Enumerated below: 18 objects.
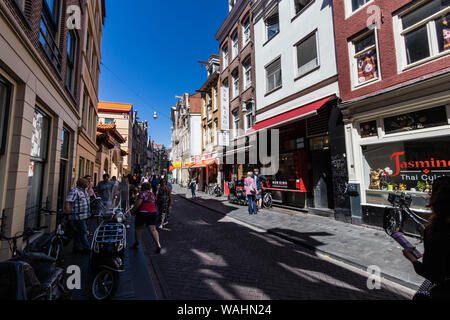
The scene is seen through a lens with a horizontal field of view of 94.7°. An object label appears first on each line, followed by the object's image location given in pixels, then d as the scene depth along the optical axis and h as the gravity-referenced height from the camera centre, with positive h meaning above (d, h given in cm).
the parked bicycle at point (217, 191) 1686 -92
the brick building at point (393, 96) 570 +248
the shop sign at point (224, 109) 1666 +578
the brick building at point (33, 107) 370 +175
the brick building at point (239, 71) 1451 +842
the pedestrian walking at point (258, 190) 1020 -54
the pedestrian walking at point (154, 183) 1276 -18
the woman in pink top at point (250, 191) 924 -52
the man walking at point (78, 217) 474 -84
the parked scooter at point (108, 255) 302 -116
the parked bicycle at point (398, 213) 566 -99
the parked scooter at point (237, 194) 1191 -88
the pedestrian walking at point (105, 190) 805 -37
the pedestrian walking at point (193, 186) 1576 -47
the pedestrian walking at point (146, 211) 488 -73
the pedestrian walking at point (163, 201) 730 -74
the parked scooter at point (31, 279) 165 -91
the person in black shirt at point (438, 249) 150 -53
